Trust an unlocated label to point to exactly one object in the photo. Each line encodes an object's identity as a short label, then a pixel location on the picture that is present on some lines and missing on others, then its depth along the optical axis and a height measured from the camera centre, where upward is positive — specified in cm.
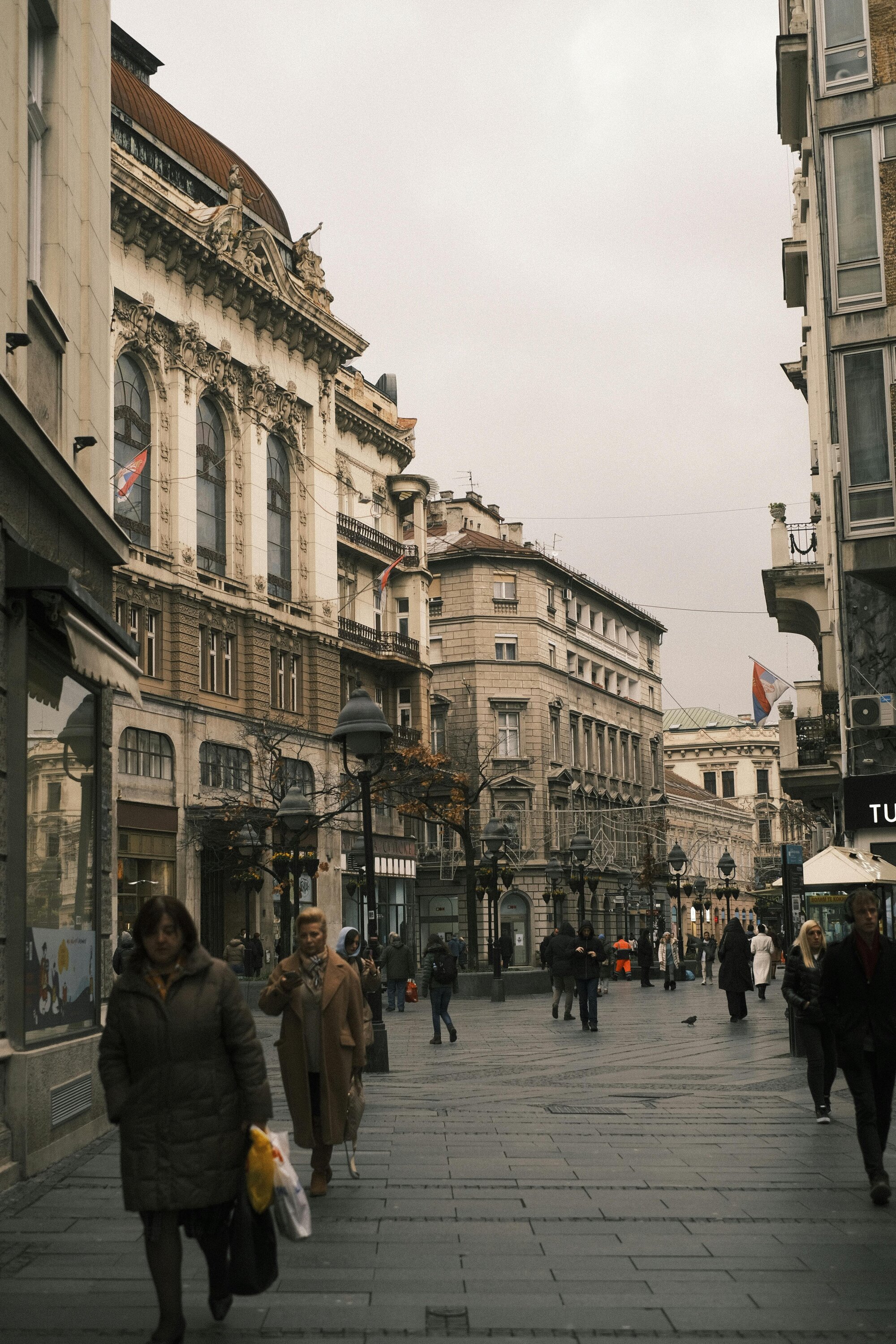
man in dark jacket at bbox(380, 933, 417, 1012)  2942 -136
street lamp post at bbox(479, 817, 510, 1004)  3716 +96
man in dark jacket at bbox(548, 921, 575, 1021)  2802 -121
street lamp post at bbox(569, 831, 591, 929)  4303 +84
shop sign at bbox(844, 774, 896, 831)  2417 +109
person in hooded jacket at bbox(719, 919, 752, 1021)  2728 -149
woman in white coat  3412 -166
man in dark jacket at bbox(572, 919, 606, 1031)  2527 -134
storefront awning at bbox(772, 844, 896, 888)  1802 +8
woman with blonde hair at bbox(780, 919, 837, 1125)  1311 -106
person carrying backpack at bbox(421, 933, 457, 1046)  2298 -134
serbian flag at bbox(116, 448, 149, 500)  3775 +977
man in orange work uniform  5669 -258
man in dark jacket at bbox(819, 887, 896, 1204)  935 -81
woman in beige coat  962 -87
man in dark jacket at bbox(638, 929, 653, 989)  4888 -233
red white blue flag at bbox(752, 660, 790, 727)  4388 +508
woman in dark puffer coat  604 -73
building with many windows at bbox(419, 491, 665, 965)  7719 +900
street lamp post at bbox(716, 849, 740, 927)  5469 +45
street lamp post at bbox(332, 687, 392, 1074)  1677 +158
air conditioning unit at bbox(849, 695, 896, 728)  2500 +252
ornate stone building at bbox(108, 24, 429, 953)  4525 +1184
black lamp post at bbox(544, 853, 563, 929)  5103 +28
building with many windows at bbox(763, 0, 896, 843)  2527 +846
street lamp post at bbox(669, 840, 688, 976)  4909 +68
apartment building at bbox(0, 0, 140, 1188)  1063 +210
